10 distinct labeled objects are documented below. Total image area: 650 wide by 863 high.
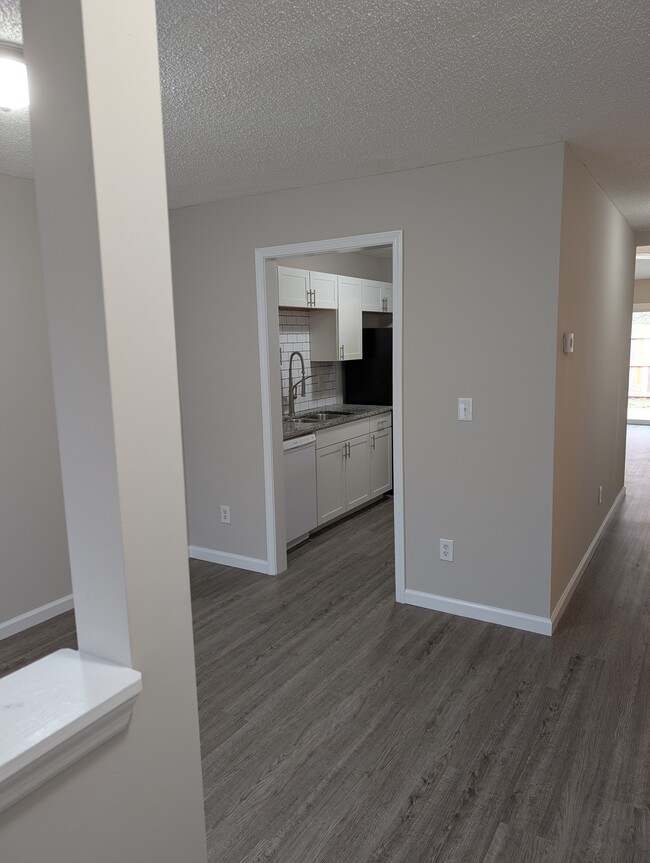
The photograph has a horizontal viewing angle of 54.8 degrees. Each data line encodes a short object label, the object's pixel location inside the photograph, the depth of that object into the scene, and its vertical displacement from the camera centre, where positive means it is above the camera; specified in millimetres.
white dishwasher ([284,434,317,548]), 4594 -1030
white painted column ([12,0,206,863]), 936 -57
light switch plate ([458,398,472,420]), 3352 -344
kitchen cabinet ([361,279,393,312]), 6081 +503
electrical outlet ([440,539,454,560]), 3537 -1149
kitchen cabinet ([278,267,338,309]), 4945 +485
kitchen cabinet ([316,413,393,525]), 5051 -1021
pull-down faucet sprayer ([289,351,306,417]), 5527 -380
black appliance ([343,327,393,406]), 6055 -261
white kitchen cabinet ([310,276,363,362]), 5656 +174
